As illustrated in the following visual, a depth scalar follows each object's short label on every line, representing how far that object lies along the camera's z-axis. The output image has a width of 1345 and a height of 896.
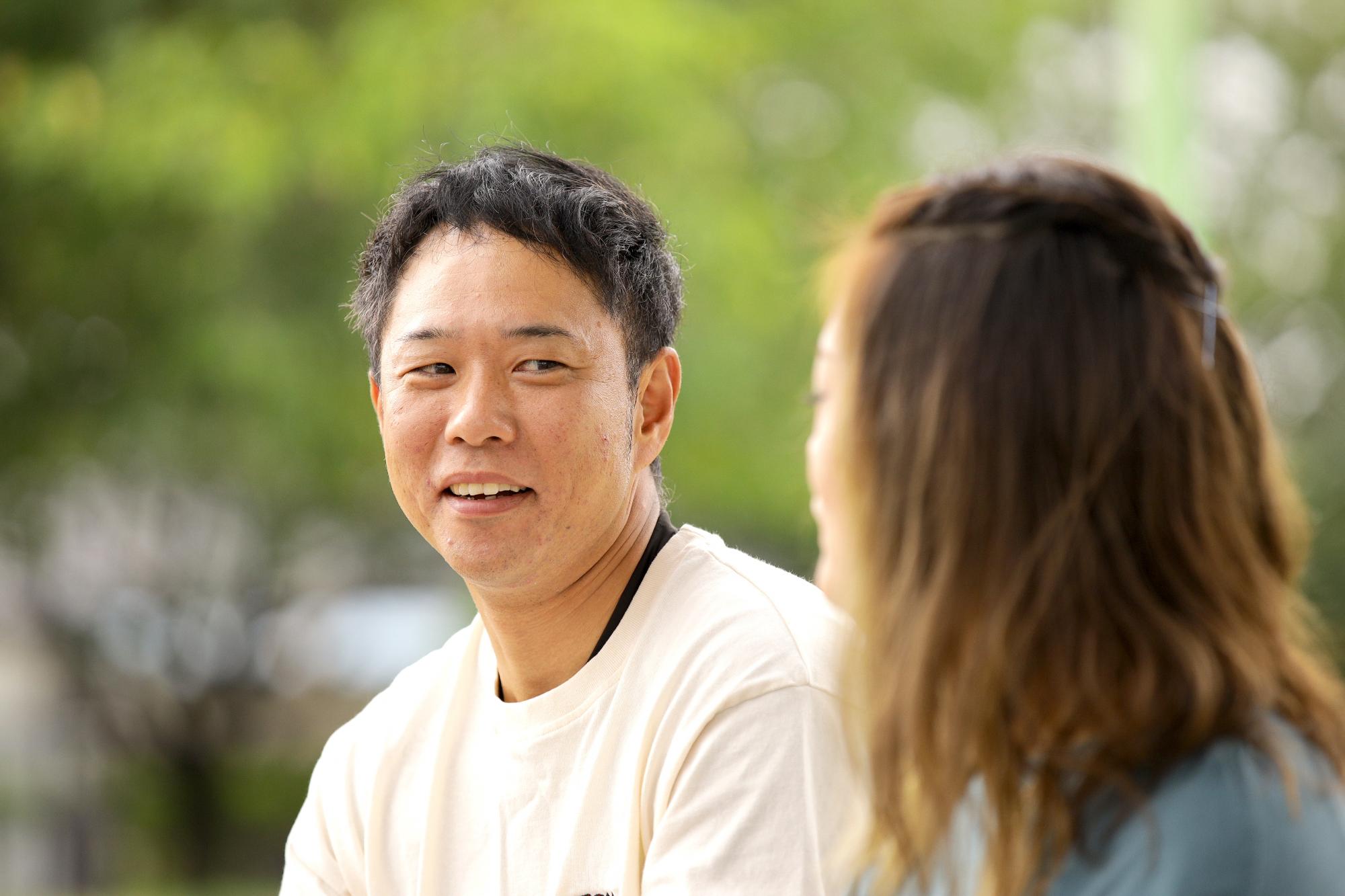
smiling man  2.85
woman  2.59
